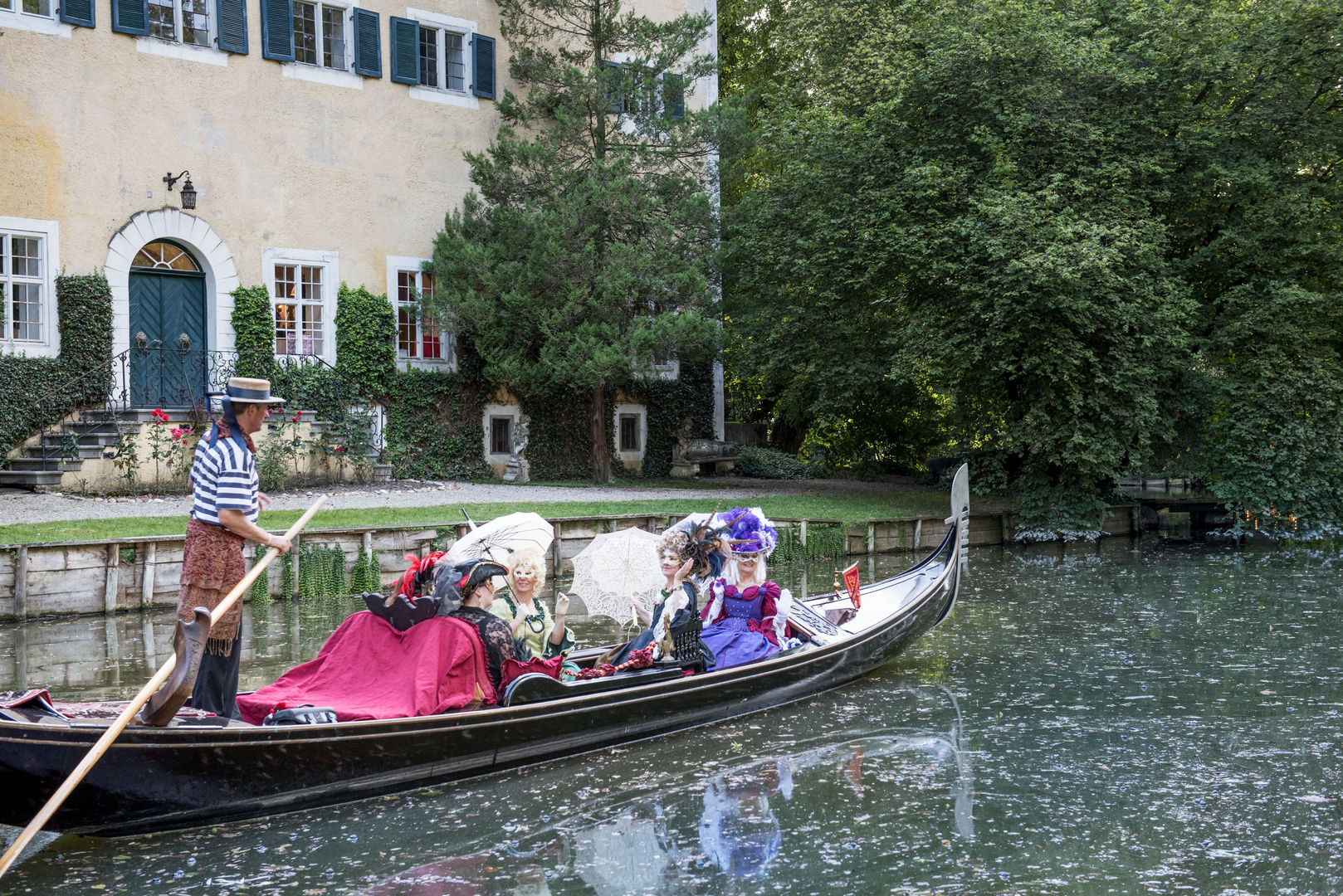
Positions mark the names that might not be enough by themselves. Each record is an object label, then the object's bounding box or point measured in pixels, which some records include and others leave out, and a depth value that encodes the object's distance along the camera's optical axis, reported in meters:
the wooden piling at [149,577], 11.67
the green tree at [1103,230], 17.39
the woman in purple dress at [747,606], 7.96
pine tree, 19.64
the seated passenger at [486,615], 6.62
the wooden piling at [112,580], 11.45
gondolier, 6.11
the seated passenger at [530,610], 6.90
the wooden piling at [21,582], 10.88
